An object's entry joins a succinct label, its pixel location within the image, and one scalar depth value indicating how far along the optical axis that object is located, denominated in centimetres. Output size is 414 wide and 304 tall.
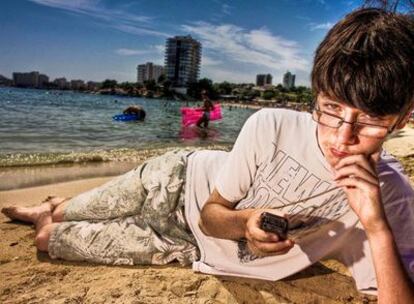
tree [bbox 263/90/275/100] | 13362
